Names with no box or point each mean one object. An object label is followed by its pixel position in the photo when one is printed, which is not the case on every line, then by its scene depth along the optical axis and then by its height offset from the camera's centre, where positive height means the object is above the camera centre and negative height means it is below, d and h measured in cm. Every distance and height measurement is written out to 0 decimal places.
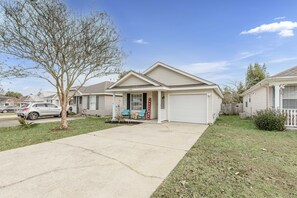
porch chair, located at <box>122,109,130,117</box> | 1491 -104
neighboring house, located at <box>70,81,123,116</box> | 1980 -2
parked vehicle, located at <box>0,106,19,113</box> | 3547 -188
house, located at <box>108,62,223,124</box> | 1223 +57
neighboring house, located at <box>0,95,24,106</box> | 5161 -13
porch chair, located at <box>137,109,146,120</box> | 1414 -115
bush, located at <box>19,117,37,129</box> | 1045 -154
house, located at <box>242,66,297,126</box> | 950 +66
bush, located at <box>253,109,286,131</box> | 917 -112
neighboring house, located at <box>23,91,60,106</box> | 4213 +132
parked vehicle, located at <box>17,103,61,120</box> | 1591 -102
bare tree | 827 +337
